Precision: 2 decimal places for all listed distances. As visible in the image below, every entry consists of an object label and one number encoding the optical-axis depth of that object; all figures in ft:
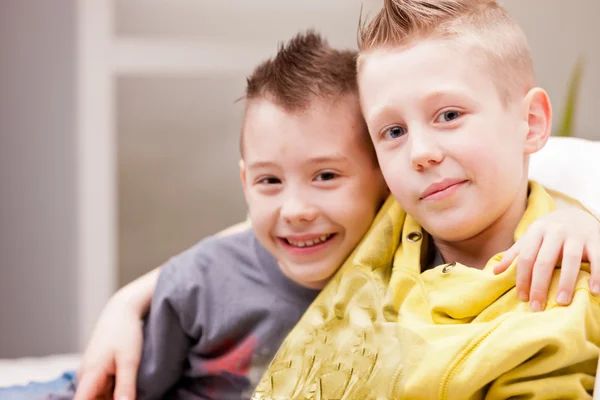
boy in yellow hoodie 2.44
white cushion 3.37
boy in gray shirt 3.34
